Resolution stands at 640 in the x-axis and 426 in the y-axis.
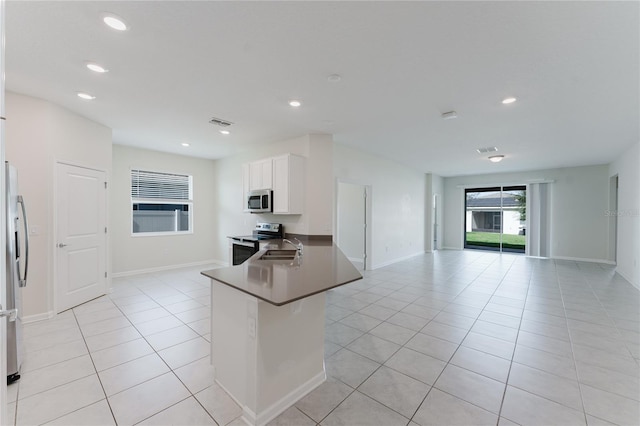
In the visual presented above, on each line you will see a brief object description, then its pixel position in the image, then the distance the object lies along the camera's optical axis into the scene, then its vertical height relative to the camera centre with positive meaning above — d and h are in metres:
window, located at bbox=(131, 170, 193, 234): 5.76 +0.18
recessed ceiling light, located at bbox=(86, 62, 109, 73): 2.46 +1.35
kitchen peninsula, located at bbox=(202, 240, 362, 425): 1.75 -0.89
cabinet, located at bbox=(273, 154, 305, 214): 4.46 +0.46
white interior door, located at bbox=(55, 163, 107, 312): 3.59 -0.37
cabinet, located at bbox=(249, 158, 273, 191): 4.79 +0.68
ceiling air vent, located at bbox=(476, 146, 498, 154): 5.40 +1.29
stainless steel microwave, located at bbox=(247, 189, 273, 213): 4.71 +0.18
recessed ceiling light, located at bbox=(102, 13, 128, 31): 1.85 +1.35
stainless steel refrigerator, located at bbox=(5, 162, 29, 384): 2.14 -0.61
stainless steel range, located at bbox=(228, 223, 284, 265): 4.71 -0.55
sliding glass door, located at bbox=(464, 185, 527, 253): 8.84 -0.23
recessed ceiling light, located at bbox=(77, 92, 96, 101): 3.12 +1.36
